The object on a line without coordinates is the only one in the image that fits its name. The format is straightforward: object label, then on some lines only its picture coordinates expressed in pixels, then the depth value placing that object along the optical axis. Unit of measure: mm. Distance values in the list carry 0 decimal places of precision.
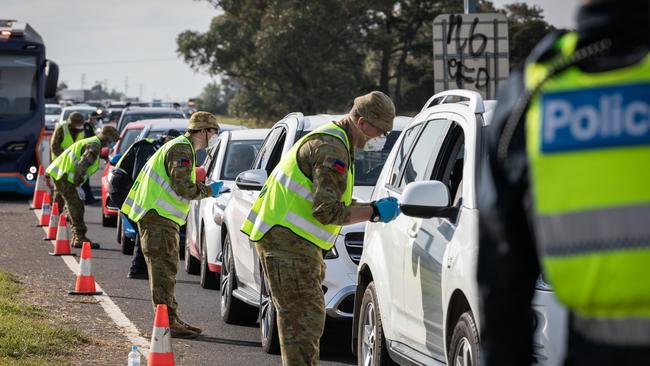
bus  27984
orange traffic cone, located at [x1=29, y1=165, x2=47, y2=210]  25656
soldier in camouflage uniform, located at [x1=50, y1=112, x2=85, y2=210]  23359
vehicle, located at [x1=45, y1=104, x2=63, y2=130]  52888
